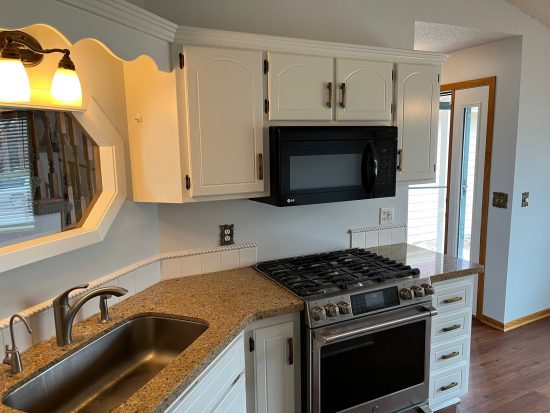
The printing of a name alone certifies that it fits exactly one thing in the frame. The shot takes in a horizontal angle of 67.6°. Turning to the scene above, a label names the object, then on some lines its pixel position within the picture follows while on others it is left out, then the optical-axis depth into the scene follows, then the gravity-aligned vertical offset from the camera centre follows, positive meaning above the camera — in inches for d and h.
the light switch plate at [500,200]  130.8 -16.4
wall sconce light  49.8 +10.6
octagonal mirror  56.6 -2.9
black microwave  79.9 -2.6
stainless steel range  75.2 -35.1
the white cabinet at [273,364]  72.9 -38.5
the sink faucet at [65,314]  59.2 -22.8
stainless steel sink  54.2 -32.3
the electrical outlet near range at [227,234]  92.4 -18.4
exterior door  138.3 -8.2
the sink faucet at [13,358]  51.8 -25.6
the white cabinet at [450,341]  92.2 -43.9
